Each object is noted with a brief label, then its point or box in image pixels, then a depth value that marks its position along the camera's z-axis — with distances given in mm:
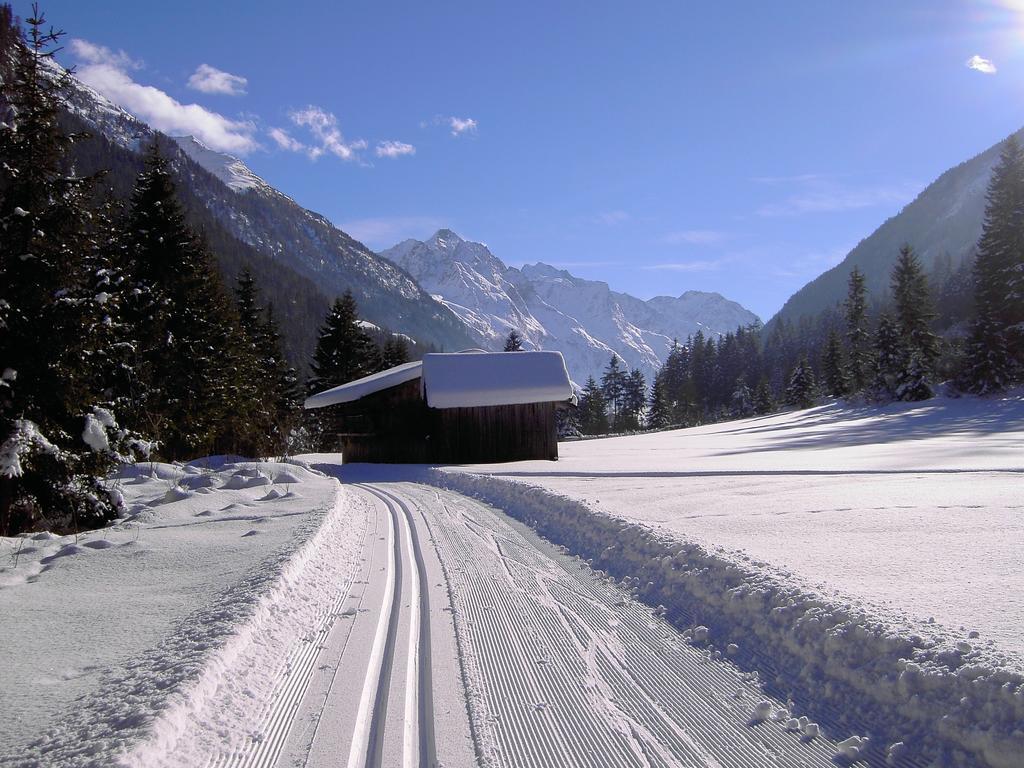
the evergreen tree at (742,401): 74662
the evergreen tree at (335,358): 41656
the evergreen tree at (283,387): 32988
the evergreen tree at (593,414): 73688
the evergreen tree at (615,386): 81062
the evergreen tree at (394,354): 50438
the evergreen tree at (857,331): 50906
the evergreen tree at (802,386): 61188
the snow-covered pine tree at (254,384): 25641
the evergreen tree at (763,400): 69500
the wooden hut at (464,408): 25656
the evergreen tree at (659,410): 70375
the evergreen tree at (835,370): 55469
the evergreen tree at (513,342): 53538
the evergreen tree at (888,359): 39062
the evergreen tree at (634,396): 81562
